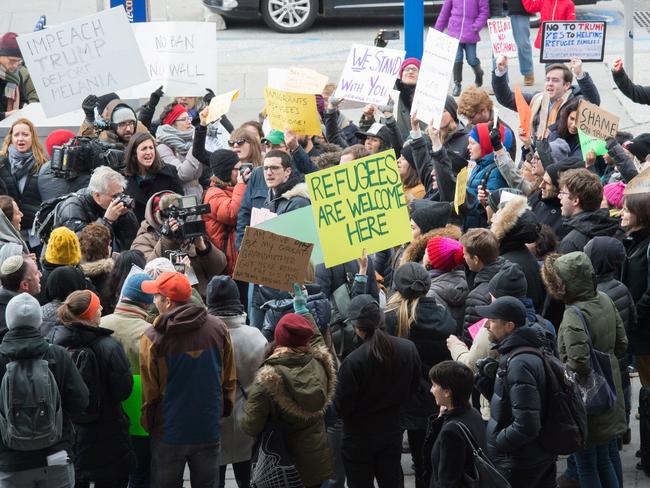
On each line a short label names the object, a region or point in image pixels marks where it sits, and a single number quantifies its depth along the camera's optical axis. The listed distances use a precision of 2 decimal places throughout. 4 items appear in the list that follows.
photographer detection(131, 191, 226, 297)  15.45
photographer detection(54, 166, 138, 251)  16.31
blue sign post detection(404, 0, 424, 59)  28.09
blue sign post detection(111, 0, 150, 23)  26.60
